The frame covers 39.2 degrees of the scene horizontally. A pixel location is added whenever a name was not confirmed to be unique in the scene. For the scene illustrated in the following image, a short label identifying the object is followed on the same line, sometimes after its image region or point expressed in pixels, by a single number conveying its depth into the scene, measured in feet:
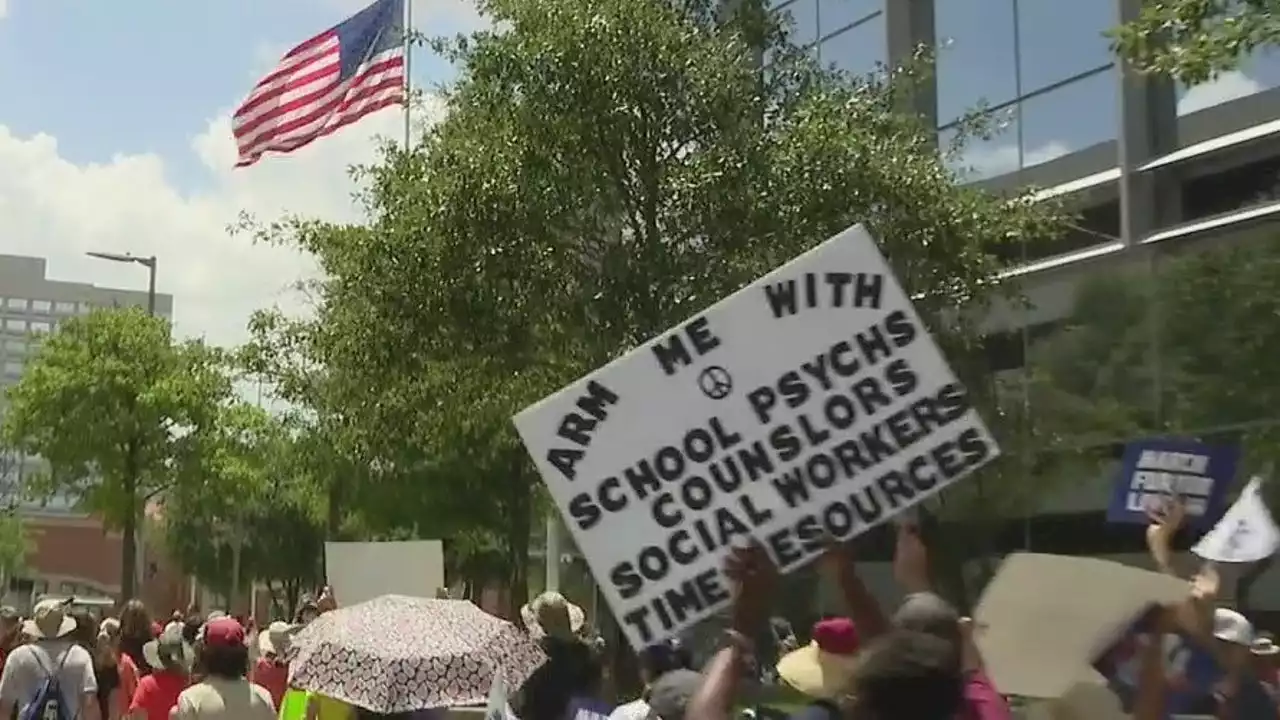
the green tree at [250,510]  119.75
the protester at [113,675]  35.94
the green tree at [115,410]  116.37
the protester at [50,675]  34.42
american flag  73.72
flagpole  53.06
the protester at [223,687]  23.67
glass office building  62.08
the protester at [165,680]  29.58
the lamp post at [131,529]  115.75
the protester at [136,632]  35.78
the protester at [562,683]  18.81
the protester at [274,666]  38.47
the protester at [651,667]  19.38
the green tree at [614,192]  47.29
